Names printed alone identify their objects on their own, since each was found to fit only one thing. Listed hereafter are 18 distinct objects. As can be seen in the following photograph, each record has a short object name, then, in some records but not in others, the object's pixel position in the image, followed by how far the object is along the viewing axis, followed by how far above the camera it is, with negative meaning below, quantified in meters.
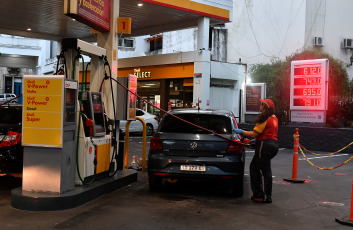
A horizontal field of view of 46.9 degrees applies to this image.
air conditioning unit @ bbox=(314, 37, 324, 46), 29.83 +5.20
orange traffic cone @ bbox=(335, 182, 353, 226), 5.90 -1.58
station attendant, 7.23 -0.72
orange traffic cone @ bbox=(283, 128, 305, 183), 9.25 -1.21
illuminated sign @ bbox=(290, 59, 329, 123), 15.85 +0.88
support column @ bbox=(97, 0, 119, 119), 9.16 +1.52
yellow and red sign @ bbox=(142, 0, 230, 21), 19.45 +5.13
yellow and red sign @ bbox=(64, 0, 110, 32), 7.14 +1.78
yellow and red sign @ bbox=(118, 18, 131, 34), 9.22 +1.86
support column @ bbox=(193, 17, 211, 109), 21.59 +2.31
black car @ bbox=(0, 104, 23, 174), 7.98 -0.91
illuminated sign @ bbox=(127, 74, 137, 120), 8.95 +0.16
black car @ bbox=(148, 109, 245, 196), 7.09 -0.75
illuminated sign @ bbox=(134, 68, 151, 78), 26.06 +2.20
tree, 19.86 +1.12
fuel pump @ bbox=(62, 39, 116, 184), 7.03 -0.38
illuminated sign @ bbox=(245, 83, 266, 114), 21.42 +0.82
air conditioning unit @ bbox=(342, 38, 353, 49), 30.33 +5.19
